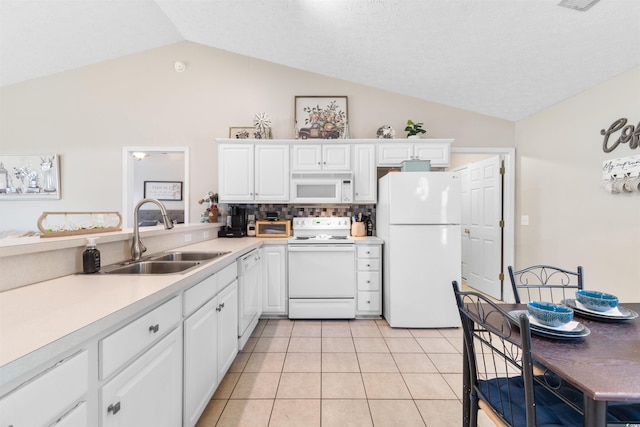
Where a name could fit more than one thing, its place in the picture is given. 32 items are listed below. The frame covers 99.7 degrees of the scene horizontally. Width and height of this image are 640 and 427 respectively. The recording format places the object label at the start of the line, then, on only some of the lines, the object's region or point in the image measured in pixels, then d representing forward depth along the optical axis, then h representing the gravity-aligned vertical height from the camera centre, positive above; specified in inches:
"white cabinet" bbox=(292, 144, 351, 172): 130.3 +26.3
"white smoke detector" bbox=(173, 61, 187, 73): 144.7 +78.5
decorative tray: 57.9 -3.2
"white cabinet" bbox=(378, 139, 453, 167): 130.1 +29.3
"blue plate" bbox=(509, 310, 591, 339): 38.0 -17.1
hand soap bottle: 56.1 -9.7
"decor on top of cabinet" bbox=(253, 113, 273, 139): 136.4 +44.2
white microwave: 129.4 +11.8
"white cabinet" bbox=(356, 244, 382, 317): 120.6 -29.8
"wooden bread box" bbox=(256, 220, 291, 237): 134.4 -8.3
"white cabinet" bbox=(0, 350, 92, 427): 23.1 -17.6
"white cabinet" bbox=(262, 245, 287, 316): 119.9 -30.2
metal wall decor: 83.6 +25.0
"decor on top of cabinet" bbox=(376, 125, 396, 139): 135.0 +40.2
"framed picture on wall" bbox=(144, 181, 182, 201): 232.8 +19.0
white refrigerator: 111.2 -14.3
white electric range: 118.8 -29.4
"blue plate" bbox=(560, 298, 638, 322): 44.0 -17.1
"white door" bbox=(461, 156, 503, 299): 141.0 -8.1
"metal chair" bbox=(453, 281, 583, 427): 33.8 -28.7
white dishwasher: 88.7 -29.9
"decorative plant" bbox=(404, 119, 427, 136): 134.6 +41.8
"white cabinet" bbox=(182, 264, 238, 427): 54.4 -30.0
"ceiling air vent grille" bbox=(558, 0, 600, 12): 71.2 +55.9
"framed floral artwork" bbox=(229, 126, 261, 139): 143.9 +43.7
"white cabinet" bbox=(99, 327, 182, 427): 34.7 -26.4
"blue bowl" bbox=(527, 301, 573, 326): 39.2 -15.0
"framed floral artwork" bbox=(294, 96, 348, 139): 143.3 +55.4
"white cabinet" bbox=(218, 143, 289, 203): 130.4 +19.5
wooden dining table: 28.3 -18.2
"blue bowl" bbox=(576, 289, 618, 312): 45.8 -15.2
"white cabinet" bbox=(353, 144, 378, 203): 130.7 +20.0
